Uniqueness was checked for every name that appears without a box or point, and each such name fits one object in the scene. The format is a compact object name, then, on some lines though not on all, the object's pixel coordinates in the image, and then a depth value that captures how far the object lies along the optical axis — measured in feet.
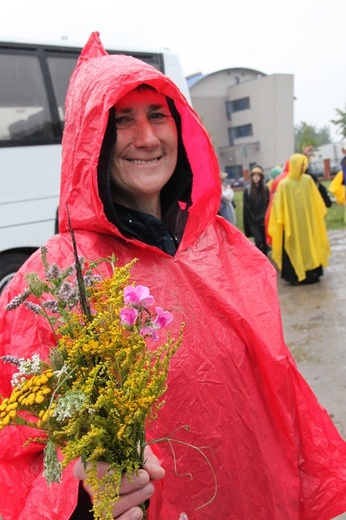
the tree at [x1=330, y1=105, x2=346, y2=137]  117.70
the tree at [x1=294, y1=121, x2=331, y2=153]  156.46
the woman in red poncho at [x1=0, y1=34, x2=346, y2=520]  4.14
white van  18.47
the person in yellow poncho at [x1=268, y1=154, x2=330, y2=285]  23.49
